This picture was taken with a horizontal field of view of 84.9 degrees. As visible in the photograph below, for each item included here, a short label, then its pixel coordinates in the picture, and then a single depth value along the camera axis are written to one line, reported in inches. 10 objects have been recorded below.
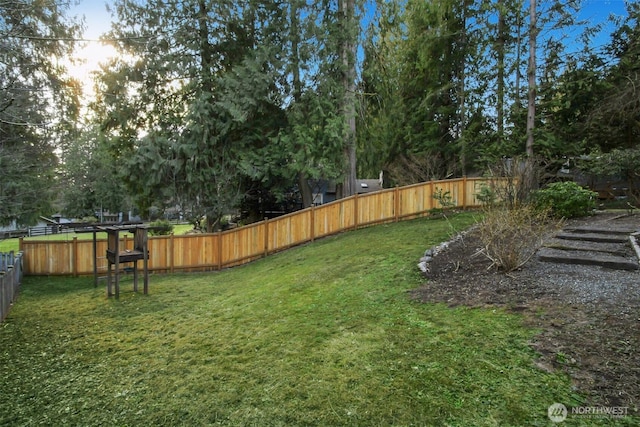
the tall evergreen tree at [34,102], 250.4
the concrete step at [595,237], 241.6
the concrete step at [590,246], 217.2
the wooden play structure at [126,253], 266.8
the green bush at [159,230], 764.8
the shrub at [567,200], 333.7
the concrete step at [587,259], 193.0
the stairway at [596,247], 200.4
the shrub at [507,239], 201.3
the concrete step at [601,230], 256.9
